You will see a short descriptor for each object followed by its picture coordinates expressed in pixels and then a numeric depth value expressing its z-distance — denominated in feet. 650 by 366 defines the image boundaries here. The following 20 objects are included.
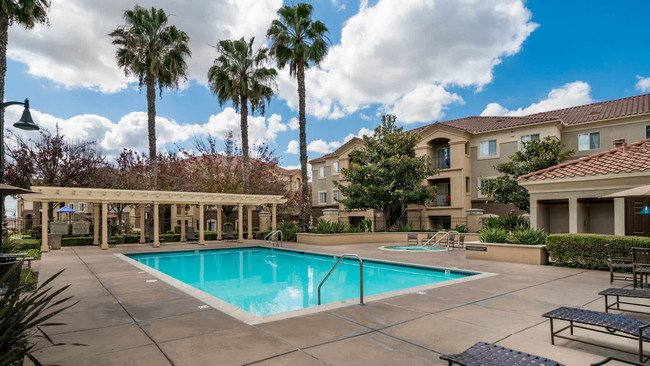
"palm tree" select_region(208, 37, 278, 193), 85.46
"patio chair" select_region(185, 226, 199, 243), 76.49
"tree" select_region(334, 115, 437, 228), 77.00
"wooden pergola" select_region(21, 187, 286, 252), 58.95
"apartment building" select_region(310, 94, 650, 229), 78.33
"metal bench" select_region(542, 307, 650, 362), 12.53
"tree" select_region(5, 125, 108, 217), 86.69
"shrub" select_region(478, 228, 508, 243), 43.28
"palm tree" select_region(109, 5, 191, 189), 76.95
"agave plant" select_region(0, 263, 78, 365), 10.06
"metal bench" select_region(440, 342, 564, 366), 10.37
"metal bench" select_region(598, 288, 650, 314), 16.94
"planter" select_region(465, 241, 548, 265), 38.32
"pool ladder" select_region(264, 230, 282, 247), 67.82
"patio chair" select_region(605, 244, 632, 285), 27.22
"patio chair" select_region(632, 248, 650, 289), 25.16
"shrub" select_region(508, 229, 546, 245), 40.47
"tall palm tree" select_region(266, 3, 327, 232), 77.41
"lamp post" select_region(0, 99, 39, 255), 26.73
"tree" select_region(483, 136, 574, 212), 65.05
